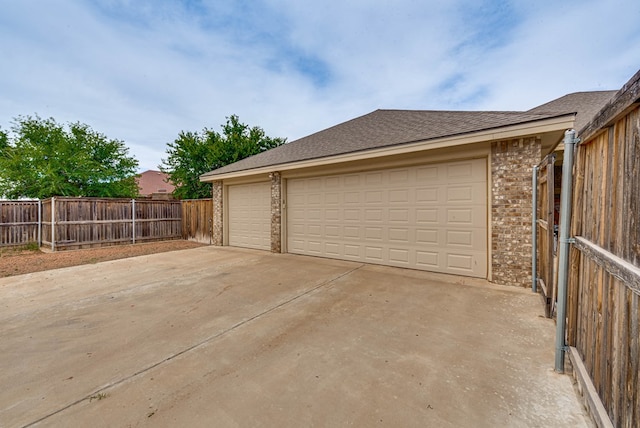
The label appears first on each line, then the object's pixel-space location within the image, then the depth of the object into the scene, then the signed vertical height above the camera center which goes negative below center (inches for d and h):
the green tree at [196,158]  677.3 +132.2
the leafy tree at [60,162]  441.7 +83.5
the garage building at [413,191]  181.0 +16.4
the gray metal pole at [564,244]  85.0 -11.9
